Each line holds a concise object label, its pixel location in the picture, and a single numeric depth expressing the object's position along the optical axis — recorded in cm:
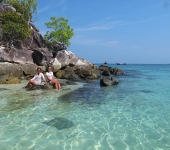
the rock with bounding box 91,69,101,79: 2754
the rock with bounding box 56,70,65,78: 2703
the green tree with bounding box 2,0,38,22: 3834
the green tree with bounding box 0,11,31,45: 2767
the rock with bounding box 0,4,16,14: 3161
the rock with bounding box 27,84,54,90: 1578
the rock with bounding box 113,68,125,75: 3711
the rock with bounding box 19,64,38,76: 2408
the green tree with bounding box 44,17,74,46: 3500
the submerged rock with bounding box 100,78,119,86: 1944
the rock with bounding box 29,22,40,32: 3691
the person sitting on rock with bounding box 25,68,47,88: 1638
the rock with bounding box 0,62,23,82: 2080
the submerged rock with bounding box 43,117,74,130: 763
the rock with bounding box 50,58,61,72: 2864
